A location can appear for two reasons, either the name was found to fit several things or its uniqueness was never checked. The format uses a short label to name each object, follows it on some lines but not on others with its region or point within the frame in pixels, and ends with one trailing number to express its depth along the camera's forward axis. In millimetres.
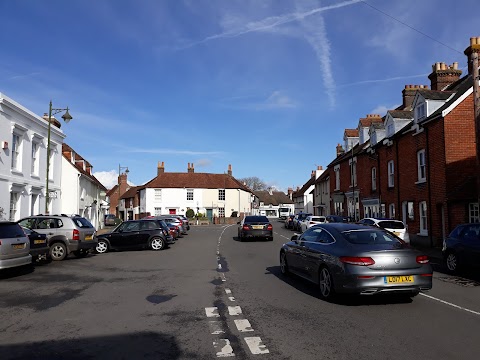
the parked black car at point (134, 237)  18766
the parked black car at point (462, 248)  10922
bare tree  128625
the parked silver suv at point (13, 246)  10133
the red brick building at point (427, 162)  18875
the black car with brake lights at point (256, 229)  24031
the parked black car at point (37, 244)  12283
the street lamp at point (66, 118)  20656
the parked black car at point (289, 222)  41312
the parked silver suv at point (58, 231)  14812
